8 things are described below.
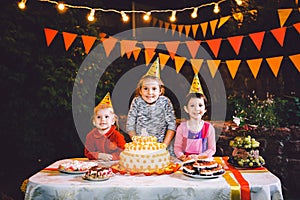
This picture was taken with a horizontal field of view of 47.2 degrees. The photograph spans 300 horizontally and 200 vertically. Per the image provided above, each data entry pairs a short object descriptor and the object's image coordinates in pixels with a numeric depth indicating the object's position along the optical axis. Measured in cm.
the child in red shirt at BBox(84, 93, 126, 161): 262
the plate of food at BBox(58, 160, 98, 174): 215
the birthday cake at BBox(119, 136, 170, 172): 218
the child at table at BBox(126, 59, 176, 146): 284
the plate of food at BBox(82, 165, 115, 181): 198
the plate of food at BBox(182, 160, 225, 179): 200
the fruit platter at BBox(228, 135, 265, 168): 229
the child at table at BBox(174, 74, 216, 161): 260
